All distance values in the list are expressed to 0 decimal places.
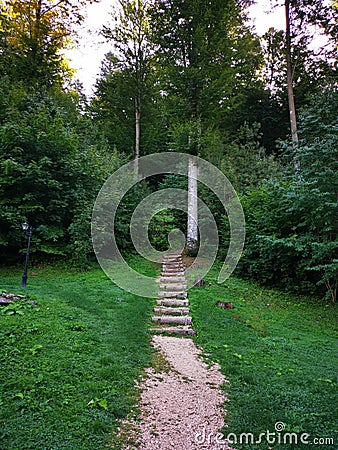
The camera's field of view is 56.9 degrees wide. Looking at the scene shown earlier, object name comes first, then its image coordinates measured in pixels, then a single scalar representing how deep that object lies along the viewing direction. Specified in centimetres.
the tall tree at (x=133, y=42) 1435
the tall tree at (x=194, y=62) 1127
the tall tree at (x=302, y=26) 1176
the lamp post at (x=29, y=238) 686
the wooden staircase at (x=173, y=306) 585
